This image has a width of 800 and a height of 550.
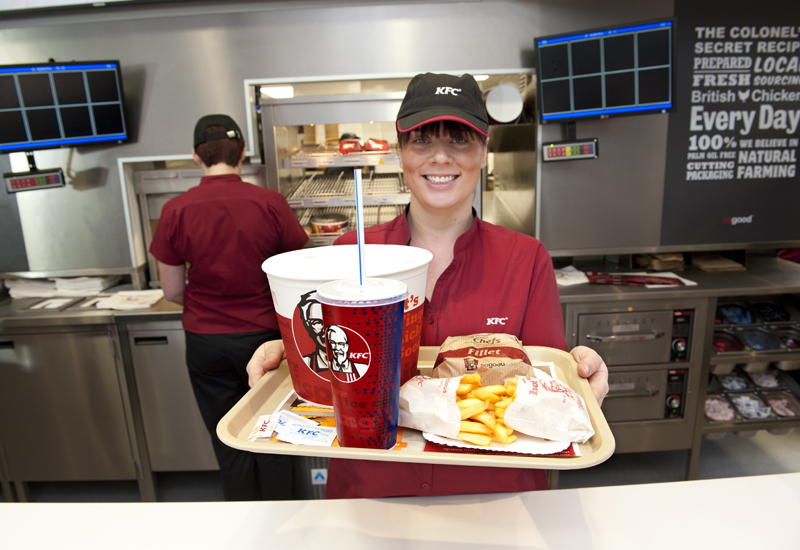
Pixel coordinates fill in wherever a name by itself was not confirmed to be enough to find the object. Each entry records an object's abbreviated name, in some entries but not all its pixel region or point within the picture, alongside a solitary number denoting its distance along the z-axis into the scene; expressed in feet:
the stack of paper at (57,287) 9.70
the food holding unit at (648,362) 8.37
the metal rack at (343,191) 9.02
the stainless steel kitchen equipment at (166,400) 8.44
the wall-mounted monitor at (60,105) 8.46
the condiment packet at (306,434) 2.37
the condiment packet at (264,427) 2.47
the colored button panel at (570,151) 8.88
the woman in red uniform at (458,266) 3.58
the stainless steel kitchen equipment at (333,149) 8.87
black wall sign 8.79
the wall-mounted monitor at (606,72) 7.99
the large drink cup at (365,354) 2.03
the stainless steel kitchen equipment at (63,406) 8.39
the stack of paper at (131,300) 8.47
